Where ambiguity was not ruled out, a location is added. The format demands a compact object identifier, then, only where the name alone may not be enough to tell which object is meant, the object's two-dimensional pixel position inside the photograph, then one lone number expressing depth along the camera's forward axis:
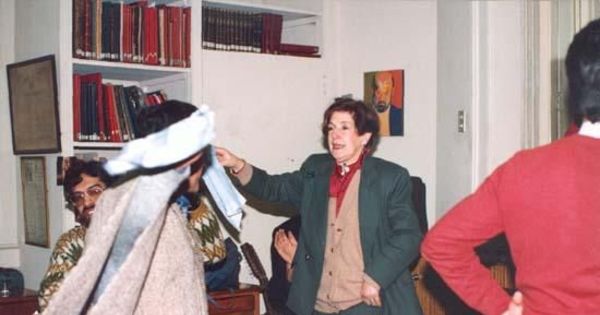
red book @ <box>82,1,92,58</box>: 3.49
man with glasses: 2.58
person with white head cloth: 1.58
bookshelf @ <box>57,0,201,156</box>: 3.42
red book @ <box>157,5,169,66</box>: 3.73
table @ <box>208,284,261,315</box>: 3.46
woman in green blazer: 2.81
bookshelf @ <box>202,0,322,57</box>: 3.97
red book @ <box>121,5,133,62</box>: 3.63
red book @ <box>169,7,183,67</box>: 3.77
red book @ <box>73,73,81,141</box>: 3.51
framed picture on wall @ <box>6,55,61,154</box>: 3.44
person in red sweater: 1.59
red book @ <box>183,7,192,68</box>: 3.80
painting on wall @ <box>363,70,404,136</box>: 4.09
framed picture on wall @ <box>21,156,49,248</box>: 3.58
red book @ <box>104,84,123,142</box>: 3.64
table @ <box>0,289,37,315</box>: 3.28
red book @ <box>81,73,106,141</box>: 3.60
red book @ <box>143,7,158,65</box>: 3.71
